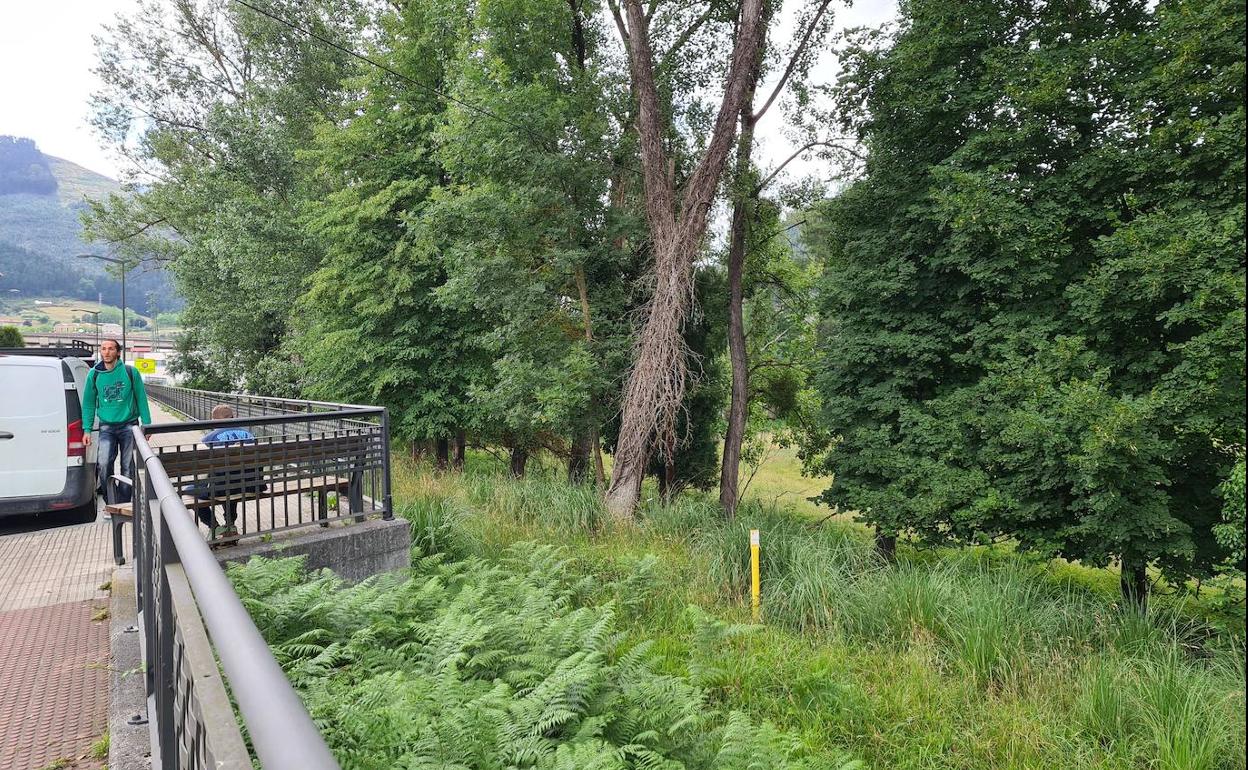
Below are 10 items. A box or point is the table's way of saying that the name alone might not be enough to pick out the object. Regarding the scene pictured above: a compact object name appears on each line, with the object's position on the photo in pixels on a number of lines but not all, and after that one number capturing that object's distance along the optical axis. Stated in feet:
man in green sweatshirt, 20.65
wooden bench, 18.29
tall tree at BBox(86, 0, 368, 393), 58.75
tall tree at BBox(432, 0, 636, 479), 39.24
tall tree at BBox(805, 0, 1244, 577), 25.79
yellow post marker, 21.62
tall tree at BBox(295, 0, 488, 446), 48.85
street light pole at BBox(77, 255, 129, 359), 81.30
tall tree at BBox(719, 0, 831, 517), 44.16
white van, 23.30
